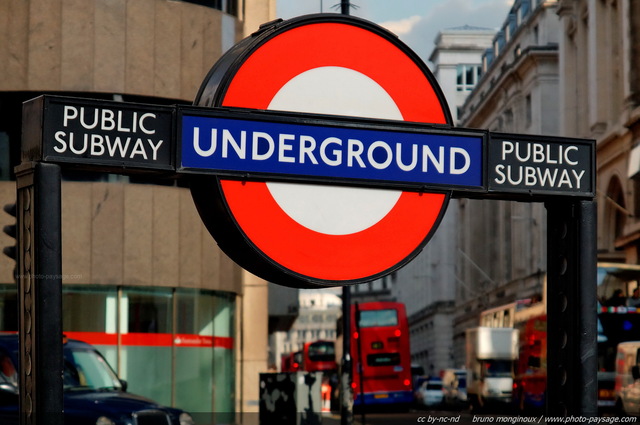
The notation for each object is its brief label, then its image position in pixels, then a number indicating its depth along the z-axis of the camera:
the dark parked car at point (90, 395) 10.58
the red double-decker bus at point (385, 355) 43.59
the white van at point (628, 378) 25.97
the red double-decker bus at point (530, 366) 33.81
